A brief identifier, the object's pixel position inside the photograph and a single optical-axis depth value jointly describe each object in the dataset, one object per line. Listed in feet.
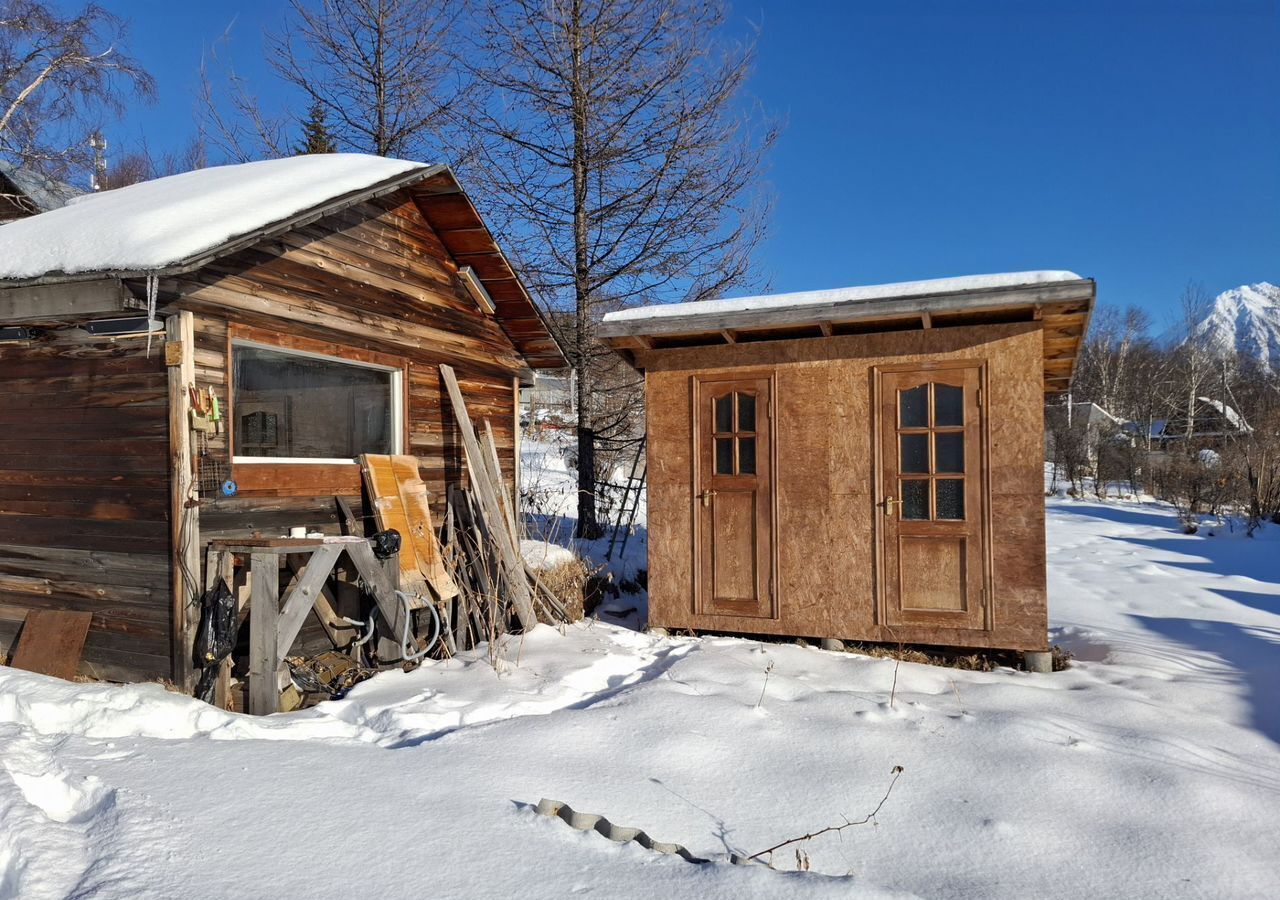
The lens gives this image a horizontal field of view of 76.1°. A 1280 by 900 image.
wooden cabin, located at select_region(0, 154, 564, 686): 16.76
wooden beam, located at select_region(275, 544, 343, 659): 17.46
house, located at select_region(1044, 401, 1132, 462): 99.34
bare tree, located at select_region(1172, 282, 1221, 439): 123.03
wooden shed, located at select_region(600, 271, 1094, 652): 20.17
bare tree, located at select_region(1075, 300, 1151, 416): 143.95
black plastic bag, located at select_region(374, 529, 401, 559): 19.98
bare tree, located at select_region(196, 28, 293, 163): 50.14
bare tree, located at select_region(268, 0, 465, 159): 48.52
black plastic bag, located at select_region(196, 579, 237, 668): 16.66
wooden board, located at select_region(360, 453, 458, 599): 21.67
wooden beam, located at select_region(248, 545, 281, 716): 16.97
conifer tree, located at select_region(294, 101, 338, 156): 50.26
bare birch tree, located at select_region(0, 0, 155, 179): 51.26
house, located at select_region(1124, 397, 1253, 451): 92.07
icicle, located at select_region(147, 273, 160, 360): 15.46
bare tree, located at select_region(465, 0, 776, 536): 41.01
